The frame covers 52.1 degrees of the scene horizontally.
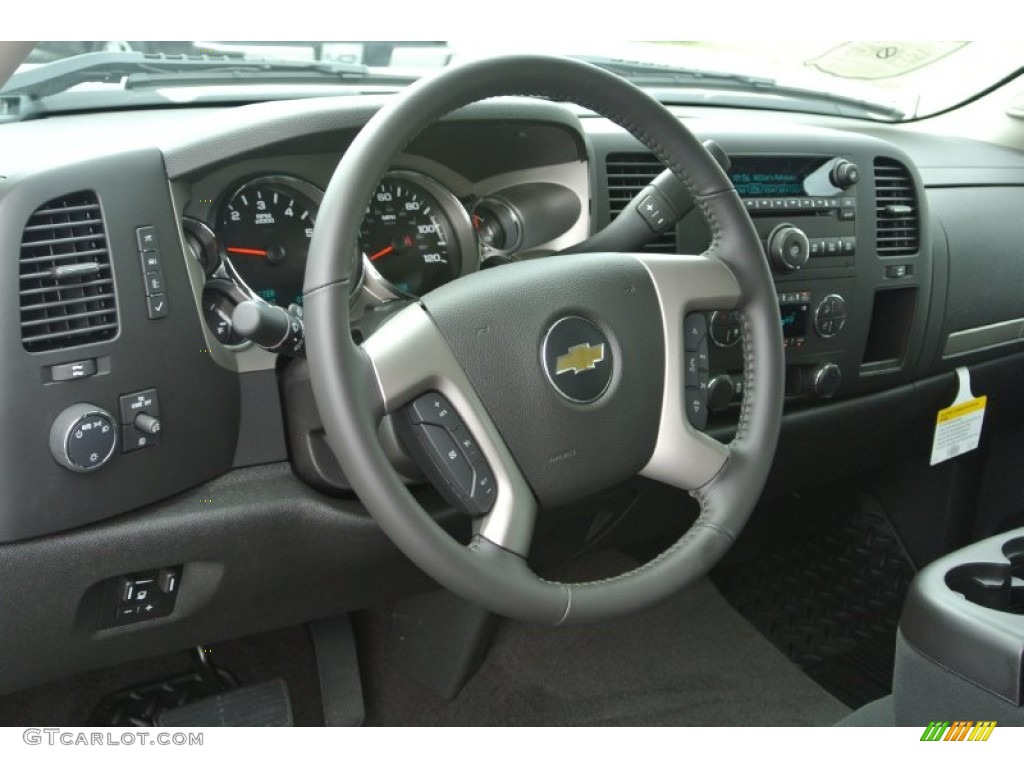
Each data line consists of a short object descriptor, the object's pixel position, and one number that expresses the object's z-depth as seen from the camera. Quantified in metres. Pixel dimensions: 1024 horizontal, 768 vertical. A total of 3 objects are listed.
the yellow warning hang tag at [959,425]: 2.18
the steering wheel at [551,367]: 1.01
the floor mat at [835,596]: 2.14
